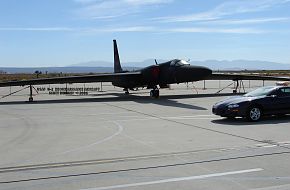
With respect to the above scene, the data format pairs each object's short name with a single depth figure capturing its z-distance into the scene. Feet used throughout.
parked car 49.42
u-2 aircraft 89.45
